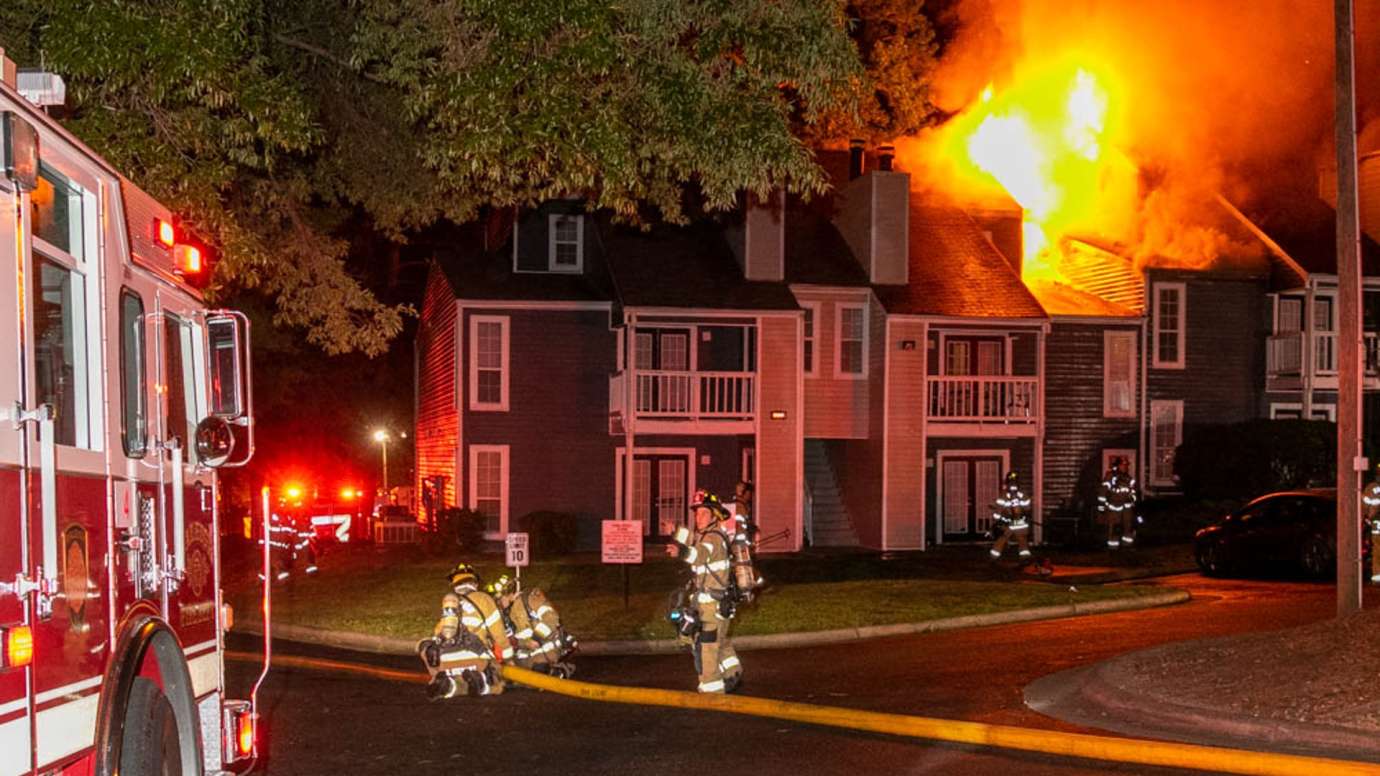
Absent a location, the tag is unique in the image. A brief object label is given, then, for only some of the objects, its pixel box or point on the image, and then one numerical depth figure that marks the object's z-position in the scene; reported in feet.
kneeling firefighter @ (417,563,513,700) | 39.50
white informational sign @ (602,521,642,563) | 54.95
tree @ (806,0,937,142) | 109.29
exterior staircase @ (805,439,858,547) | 103.40
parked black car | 72.38
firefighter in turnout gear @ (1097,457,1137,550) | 92.58
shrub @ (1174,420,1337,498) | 103.19
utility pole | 43.01
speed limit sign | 52.03
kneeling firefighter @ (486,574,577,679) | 42.75
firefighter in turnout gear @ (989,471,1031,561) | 83.05
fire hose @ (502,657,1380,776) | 28.71
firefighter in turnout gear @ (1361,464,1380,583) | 69.87
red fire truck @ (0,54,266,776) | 15.31
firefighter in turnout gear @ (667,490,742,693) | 38.75
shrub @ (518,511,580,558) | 92.58
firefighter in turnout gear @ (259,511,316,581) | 75.32
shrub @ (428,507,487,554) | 93.76
